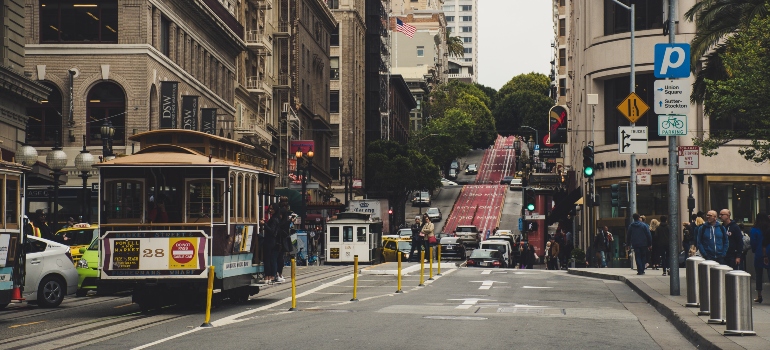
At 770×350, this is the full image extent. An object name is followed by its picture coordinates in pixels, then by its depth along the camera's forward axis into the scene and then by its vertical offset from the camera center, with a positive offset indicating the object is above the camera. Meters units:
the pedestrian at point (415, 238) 47.86 -1.32
